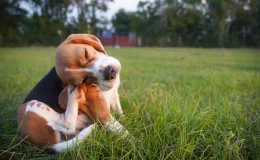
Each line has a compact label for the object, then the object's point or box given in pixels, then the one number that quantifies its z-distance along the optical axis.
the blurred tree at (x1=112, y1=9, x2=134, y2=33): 39.15
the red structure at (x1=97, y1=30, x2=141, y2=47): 28.76
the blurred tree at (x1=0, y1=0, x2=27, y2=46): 13.20
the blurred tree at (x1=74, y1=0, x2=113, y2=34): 21.30
